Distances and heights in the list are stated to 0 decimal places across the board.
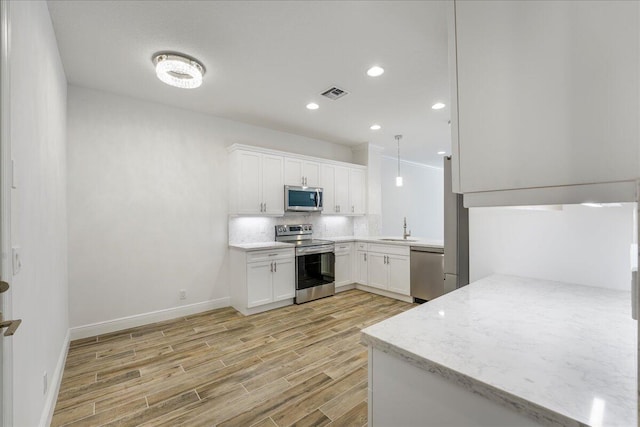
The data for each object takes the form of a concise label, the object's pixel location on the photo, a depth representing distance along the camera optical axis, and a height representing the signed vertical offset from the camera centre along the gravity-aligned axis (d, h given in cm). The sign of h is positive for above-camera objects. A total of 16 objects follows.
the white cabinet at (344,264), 482 -86
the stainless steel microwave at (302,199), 451 +28
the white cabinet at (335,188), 509 +50
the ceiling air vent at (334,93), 323 +146
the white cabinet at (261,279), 378 -90
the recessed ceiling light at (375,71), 276 +145
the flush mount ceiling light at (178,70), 252 +138
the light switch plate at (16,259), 121 -19
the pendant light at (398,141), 501 +145
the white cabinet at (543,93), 57 +28
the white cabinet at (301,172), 457 +73
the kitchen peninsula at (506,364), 64 -42
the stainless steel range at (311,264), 428 -78
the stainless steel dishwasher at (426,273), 390 -85
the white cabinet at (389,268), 431 -87
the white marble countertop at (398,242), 409 -44
